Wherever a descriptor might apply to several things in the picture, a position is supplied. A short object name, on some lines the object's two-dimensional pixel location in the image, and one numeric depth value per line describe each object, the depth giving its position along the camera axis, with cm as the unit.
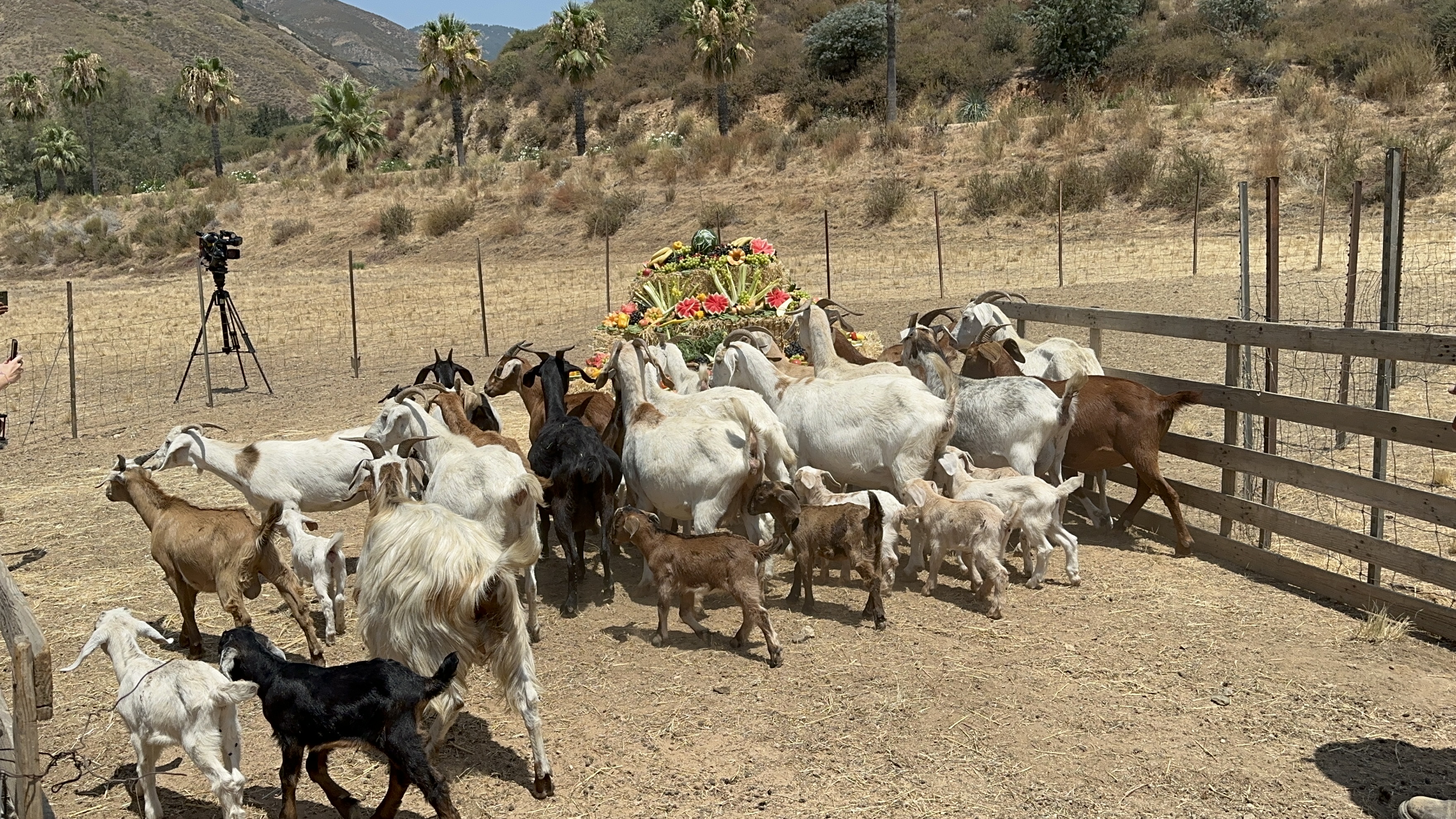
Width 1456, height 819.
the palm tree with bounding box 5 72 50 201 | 5816
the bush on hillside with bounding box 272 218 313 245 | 3497
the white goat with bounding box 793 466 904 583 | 706
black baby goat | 430
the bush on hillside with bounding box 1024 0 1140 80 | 3725
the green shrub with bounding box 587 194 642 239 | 3055
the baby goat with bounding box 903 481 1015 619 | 677
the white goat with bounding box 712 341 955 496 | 763
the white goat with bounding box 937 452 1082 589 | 704
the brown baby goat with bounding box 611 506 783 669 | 620
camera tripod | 1445
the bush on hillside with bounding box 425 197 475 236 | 3347
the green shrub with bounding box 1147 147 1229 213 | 2400
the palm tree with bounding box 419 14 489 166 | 4525
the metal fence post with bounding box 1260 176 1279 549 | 795
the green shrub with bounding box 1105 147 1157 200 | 2548
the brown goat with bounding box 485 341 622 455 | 880
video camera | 1411
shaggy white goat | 486
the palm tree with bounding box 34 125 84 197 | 5319
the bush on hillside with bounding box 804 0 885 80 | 4300
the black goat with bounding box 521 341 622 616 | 696
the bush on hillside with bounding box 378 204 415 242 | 3391
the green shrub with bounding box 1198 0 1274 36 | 3834
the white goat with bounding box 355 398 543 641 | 604
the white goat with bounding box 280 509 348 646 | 662
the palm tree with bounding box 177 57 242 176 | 4872
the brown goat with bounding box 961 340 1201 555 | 781
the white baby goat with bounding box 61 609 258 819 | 448
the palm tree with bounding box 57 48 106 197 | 5600
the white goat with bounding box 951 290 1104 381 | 938
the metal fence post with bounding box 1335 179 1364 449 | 875
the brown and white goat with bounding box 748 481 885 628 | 665
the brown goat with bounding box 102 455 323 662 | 628
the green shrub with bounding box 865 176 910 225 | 2752
